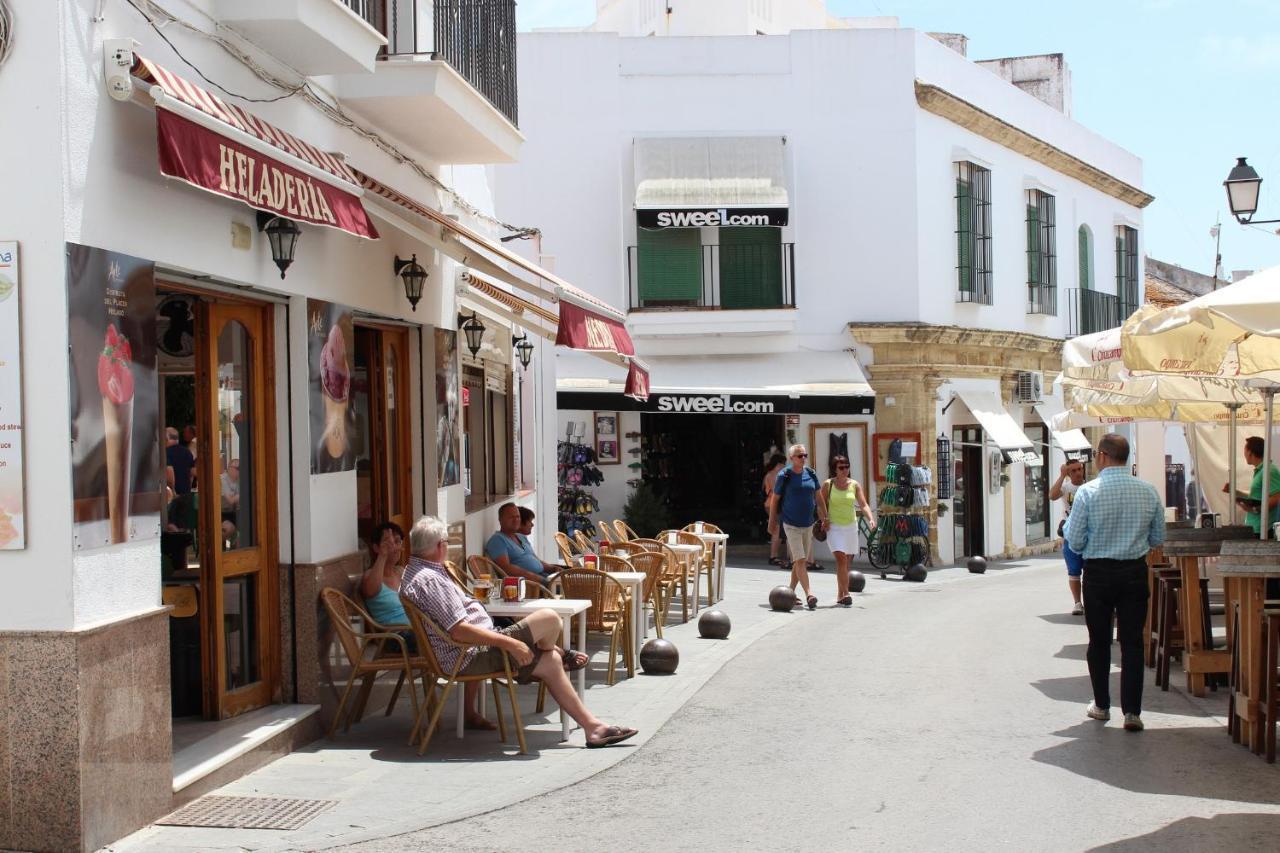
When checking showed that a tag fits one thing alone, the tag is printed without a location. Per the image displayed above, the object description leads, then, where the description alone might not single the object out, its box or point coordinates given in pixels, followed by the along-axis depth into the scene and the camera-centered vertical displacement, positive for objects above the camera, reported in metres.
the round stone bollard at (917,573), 21.69 -2.10
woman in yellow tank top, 17.22 -1.06
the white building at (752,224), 24.22 +3.58
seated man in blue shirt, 12.25 -0.95
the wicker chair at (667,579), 13.77 -1.42
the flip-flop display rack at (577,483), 21.88 -0.70
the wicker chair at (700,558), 16.06 -1.40
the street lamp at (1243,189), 16.56 +2.74
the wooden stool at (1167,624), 10.63 -1.47
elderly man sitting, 8.38 -1.13
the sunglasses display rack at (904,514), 22.83 -1.30
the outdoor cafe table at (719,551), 16.97 -1.38
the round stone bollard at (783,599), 16.44 -1.87
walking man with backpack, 16.53 -0.81
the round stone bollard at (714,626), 13.86 -1.82
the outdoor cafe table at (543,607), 9.33 -1.11
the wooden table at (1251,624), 8.09 -1.13
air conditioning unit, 28.25 +0.84
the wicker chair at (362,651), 8.74 -1.29
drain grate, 6.79 -1.78
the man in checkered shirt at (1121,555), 8.82 -0.77
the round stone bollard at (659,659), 11.51 -1.76
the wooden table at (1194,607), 10.15 -1.27
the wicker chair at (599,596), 11.00 -1.20
